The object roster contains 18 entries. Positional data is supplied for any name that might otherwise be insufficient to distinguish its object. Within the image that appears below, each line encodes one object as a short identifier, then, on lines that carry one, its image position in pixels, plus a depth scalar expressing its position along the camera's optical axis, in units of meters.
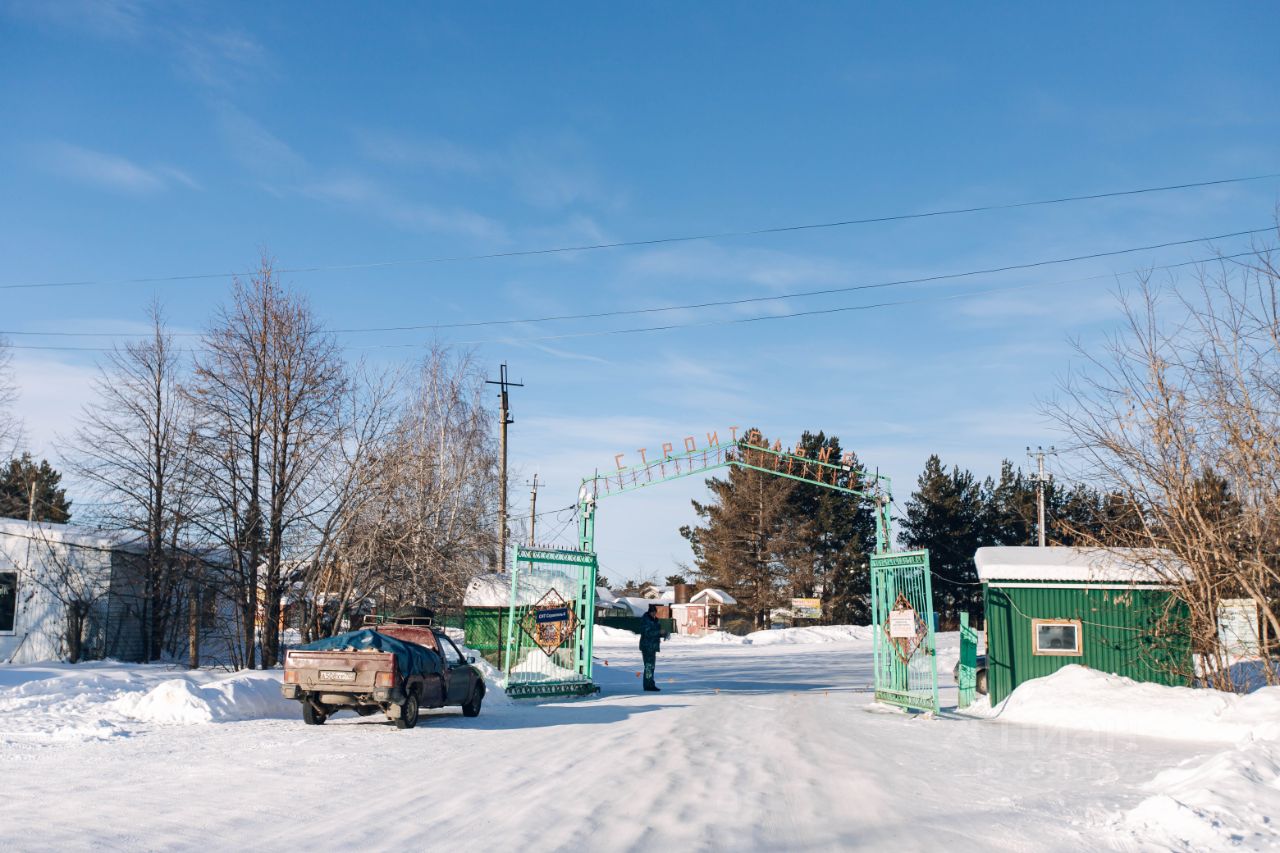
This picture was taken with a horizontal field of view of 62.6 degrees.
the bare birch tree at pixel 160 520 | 24.33
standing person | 25.75
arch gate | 20.16
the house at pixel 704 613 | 70.81
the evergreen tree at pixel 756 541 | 66.12
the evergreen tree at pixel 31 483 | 44.19
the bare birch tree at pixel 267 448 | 23.58
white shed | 27.12
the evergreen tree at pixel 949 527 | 64.25
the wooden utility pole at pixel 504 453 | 40.88
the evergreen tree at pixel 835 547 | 64.69
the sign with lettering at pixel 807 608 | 65.25
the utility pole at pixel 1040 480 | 50.32
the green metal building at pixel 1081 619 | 20.48
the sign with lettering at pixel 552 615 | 24.98
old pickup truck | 15.27
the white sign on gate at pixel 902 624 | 19.98
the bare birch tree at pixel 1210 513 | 17.94
